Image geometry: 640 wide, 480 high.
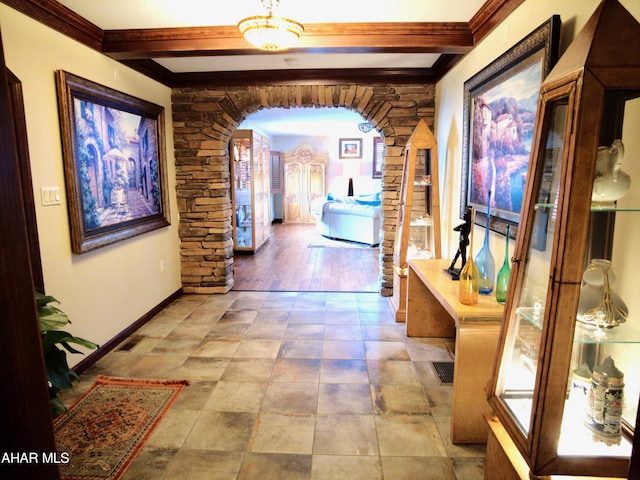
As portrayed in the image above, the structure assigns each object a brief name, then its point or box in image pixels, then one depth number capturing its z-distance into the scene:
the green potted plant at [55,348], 1.63
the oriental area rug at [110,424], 1.83
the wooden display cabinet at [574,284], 1.00
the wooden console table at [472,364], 1.94
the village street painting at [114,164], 2.73
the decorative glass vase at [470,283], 2.05
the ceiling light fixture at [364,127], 6.91
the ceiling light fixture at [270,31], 2.07
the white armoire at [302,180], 10.38
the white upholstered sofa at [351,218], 7.20
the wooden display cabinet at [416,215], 3.57
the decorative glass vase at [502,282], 2.06
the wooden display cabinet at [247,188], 6.31
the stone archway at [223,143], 4.04
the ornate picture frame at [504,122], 1.90
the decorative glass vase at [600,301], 1.15
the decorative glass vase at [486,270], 2.23
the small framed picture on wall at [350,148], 10.40
